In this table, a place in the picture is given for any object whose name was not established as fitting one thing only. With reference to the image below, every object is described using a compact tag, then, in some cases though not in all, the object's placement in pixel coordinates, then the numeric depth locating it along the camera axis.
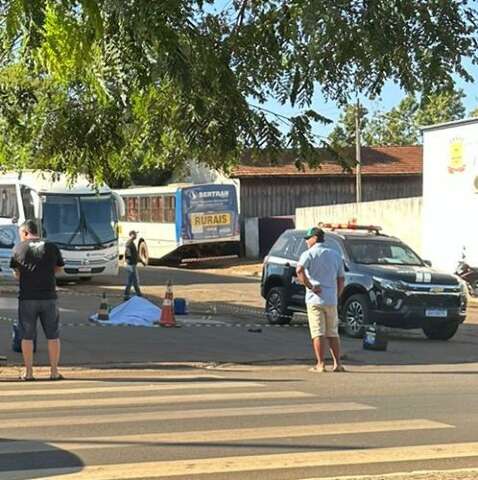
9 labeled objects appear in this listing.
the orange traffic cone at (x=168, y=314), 16.66
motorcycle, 26.03
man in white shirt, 11.70
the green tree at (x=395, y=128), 79.00
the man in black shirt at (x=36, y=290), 10.73
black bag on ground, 14.13
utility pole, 38.31
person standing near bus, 22.84
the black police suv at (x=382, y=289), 15.48
